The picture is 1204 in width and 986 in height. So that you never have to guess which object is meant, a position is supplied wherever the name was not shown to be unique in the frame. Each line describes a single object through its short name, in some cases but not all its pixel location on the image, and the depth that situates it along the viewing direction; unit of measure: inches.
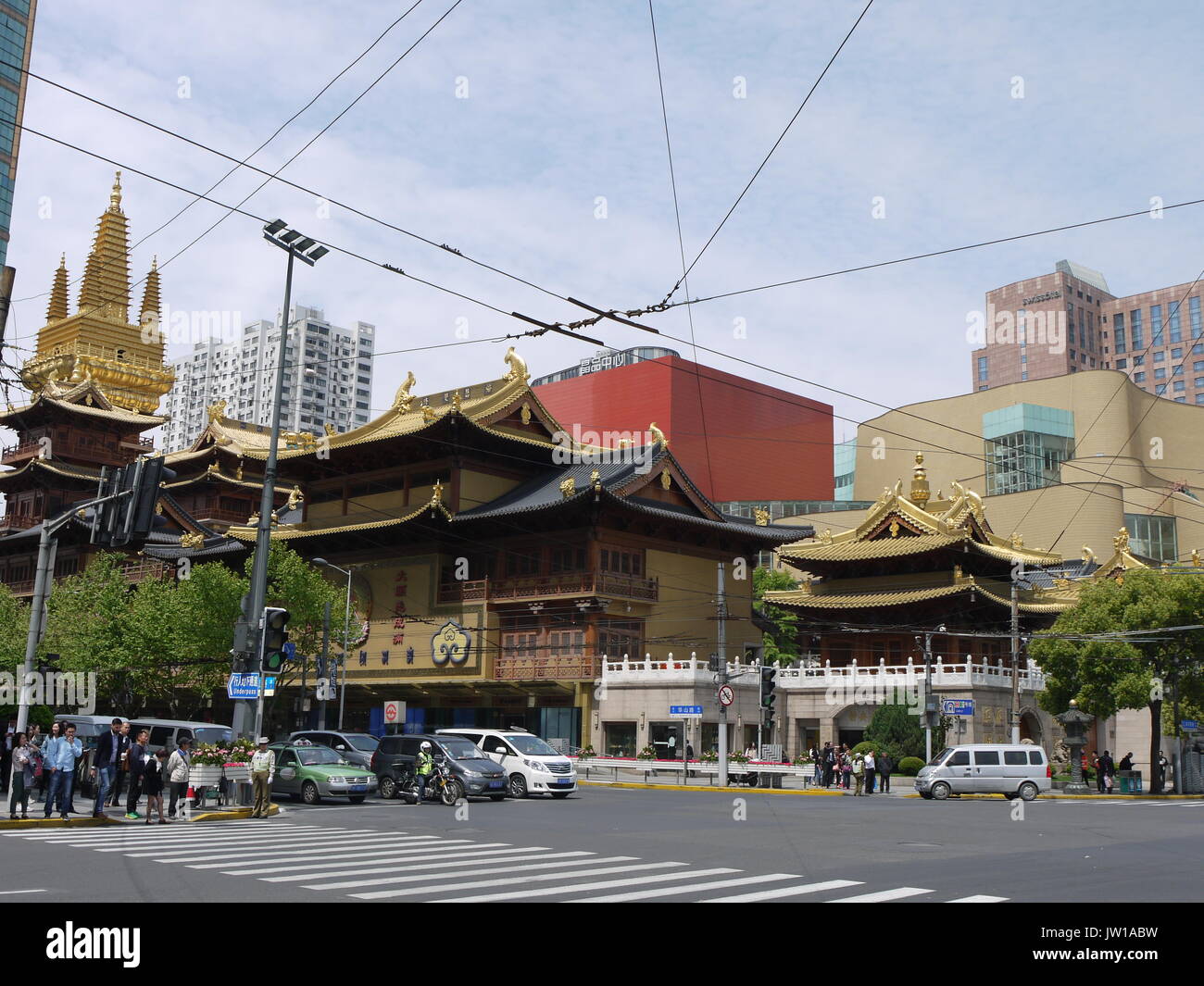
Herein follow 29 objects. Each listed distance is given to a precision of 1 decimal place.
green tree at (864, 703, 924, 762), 1820.9
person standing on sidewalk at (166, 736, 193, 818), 853.8
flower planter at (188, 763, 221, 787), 933.8
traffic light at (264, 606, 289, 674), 876.6
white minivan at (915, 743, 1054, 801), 1449.3
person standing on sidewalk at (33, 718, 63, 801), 807.1
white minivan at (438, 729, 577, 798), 1259.8
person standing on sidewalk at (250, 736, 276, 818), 896.9
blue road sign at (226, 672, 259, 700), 885.2
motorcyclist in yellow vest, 1095.6
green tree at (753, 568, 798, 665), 2439.2
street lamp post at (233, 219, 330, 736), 884.0
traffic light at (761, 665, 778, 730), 1450.5
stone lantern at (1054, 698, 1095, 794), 1891.0
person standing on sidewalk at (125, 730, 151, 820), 826.8
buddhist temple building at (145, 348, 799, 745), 2016.5
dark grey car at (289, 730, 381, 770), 1269.7
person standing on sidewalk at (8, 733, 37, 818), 792.3
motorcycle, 1087.6
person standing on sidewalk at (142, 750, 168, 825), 805.2
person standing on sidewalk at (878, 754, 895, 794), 1533.0
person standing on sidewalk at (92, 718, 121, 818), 813.9
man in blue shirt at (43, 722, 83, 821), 787.4
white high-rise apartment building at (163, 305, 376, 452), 7209.6
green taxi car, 1083.9
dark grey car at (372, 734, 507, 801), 1148.5
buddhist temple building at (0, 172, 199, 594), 2950.3
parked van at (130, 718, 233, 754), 1103.6
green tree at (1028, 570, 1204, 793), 1546.5
